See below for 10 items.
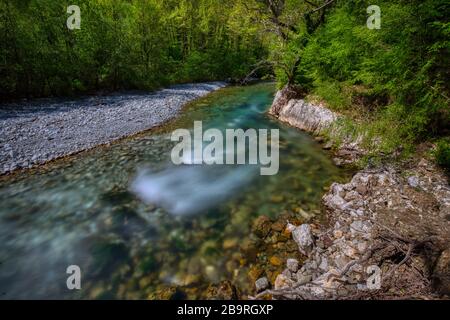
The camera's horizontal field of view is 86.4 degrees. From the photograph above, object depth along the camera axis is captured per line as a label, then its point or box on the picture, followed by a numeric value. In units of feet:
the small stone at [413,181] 16.52
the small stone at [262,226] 15.72
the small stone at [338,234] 14.24
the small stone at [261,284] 11.82
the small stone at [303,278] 11.62
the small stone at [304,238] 13.74
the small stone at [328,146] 28.84
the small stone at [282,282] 11.64
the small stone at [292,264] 12.56
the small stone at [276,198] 19.21
